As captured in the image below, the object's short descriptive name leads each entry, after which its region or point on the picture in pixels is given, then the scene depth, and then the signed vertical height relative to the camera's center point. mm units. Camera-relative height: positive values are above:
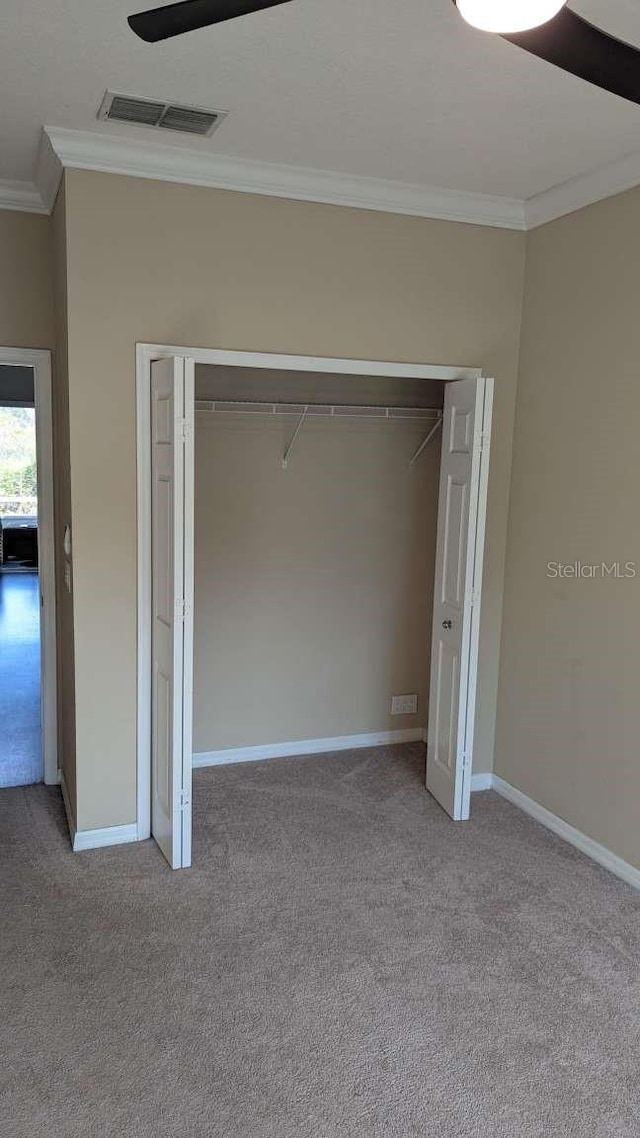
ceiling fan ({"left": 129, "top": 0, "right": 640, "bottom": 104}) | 1250 +748
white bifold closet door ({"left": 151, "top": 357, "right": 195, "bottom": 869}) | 2924 -467
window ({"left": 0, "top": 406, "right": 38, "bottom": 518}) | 10530 +120
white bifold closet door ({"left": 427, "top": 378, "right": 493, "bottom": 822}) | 3453 -436
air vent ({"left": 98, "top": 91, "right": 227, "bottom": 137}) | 2619 +1213
